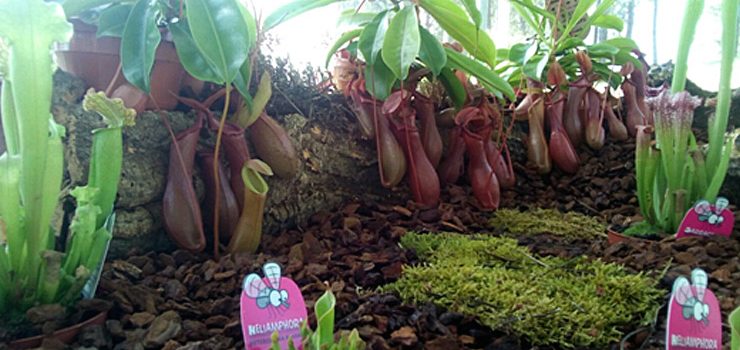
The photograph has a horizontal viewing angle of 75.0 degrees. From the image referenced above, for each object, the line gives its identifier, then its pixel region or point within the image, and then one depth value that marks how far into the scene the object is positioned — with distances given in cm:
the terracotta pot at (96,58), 97
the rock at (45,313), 62
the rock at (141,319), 69
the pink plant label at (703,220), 110
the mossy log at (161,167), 95
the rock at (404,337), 65
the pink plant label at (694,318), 58
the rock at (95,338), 63
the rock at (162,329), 65
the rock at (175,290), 81
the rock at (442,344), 65
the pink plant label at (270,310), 57
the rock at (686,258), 96
